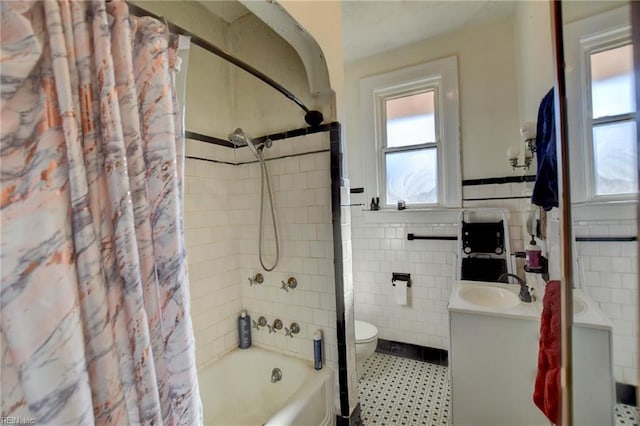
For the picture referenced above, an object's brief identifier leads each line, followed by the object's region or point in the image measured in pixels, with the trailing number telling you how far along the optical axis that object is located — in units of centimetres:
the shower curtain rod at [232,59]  78
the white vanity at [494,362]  143
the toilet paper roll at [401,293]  253
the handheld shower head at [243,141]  168
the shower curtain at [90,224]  54
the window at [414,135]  240
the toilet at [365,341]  204
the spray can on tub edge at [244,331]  188
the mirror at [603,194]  57
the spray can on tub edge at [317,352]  163
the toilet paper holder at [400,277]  255
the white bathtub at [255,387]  156
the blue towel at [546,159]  108
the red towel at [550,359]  91
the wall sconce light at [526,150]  144
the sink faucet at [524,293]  157
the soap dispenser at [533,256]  148
